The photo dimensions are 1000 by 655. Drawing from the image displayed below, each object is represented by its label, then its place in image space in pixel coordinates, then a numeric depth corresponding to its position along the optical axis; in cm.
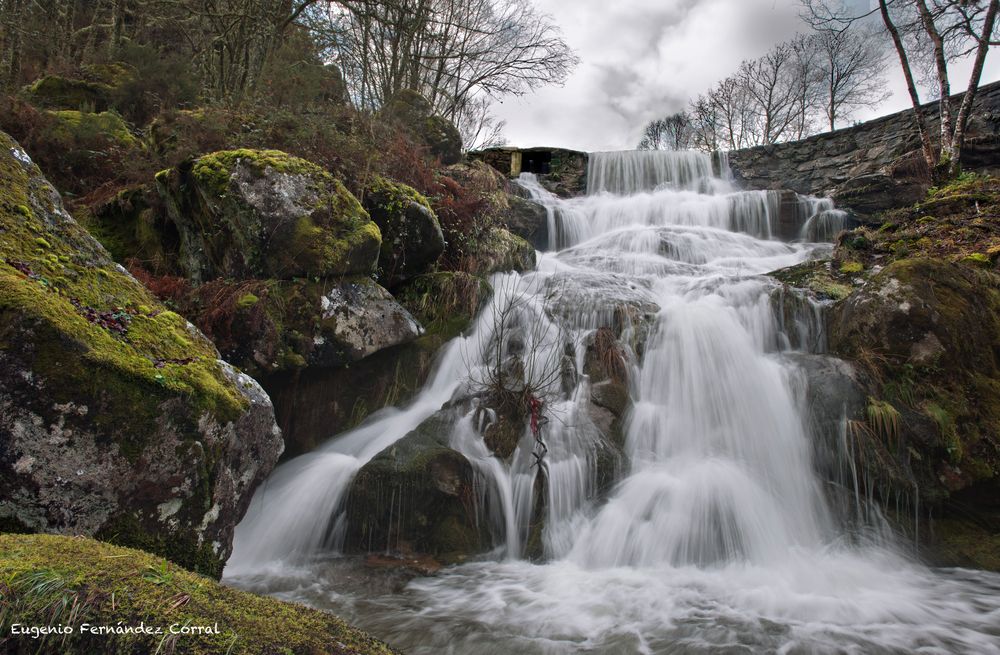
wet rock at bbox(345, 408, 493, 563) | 452
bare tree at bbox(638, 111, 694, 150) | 3148
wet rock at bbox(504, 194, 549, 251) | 1188
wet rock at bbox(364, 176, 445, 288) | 664
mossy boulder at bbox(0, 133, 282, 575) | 228
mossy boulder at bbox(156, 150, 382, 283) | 532
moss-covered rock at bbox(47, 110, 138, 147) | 715
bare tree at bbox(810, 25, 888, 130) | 2442
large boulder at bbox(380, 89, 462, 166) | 1314
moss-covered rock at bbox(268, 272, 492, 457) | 547
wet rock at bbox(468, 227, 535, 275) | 818
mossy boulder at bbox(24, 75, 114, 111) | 877
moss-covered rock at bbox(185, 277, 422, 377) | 500
